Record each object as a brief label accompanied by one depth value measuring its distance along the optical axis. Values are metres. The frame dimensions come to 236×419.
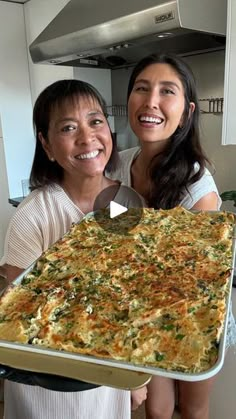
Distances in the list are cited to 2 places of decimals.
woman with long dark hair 1.02
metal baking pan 0.48
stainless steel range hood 1.33
